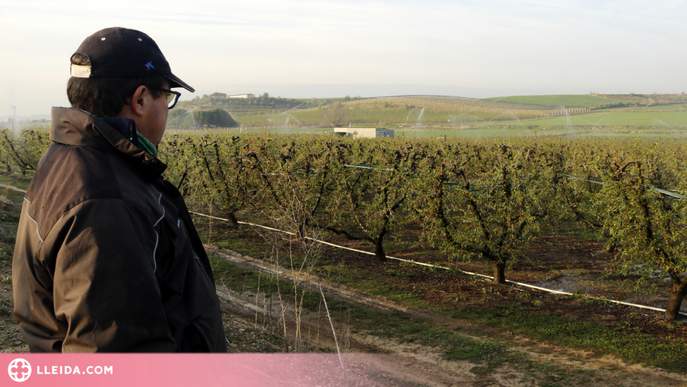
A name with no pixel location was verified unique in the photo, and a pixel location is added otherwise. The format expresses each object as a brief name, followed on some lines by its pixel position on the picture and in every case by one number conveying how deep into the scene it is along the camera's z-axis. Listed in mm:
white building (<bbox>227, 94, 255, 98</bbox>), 108031
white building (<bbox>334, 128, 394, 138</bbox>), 49075
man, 1135
